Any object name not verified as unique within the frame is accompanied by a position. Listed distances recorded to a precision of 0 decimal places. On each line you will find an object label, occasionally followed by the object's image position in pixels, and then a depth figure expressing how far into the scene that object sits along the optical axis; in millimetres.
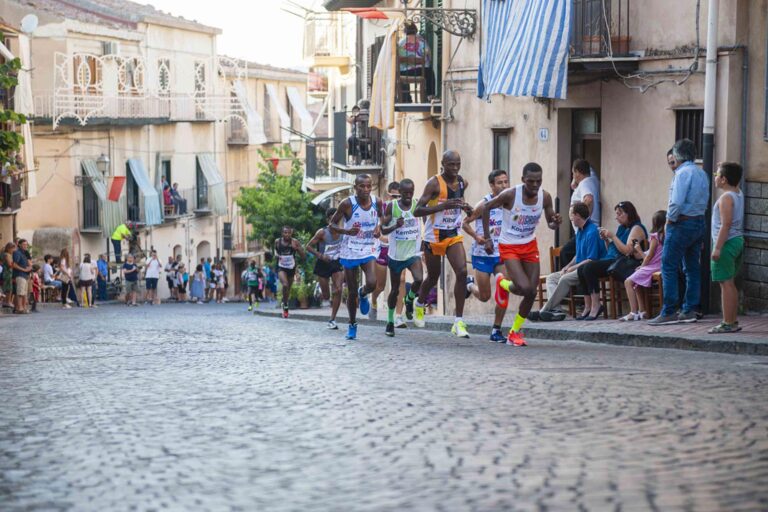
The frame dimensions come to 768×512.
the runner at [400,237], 15836
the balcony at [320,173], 42938
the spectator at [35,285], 34000
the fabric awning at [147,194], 52906
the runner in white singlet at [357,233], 15688
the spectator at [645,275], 16391
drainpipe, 16219
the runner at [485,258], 14516
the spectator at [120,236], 49062
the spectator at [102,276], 45309
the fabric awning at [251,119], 59781
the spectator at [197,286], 49875
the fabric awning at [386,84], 26750
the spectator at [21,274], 30812
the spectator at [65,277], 38966
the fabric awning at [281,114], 65312
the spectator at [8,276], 30766
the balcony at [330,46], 45938
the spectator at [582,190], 18248
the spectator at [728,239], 13398
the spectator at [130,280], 41562
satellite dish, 43406
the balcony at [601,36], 18734
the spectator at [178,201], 55875
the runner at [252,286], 35500
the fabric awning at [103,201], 50750
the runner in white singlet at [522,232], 13906
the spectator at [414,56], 27047
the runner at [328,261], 20136
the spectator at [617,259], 17047
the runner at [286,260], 25094
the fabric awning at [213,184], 58594
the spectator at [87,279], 40156
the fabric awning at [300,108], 67375
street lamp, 50344
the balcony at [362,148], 34844
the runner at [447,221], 14789
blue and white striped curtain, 19312
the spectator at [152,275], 44594
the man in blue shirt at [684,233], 14766
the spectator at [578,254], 17438
